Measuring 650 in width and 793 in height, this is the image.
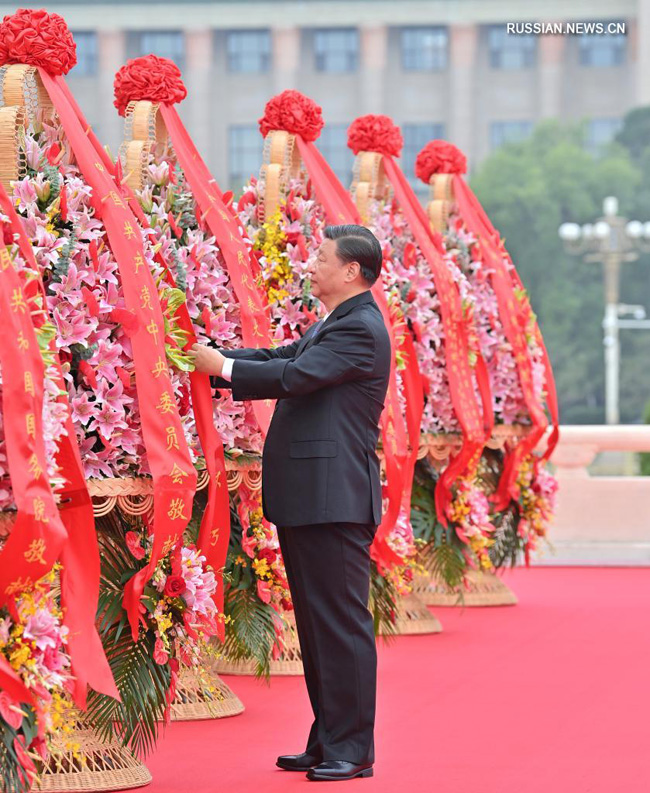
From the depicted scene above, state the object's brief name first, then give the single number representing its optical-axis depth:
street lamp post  49.45
